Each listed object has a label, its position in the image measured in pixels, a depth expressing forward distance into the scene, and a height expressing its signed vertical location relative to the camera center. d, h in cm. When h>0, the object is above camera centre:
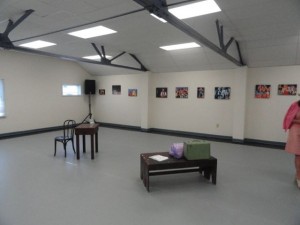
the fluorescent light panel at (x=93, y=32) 452 +151
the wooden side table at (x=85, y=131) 474 -83
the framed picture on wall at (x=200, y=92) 728 +20
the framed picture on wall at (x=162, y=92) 811 +21
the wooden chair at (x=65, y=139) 495 -105
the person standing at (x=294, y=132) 341 -57
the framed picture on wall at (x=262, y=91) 617 +23
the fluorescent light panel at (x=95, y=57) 756 +151
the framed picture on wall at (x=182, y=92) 762 +21
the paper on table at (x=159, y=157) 340 -104
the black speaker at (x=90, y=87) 961 +46
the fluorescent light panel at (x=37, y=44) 587 +157
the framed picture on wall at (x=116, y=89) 938 +34
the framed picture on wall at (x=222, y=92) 682 +20
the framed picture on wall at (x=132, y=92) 888 +22
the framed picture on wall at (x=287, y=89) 581 +28
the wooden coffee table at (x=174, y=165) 323 -112
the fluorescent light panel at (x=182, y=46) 570 +151
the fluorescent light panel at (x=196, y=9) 332 +152
